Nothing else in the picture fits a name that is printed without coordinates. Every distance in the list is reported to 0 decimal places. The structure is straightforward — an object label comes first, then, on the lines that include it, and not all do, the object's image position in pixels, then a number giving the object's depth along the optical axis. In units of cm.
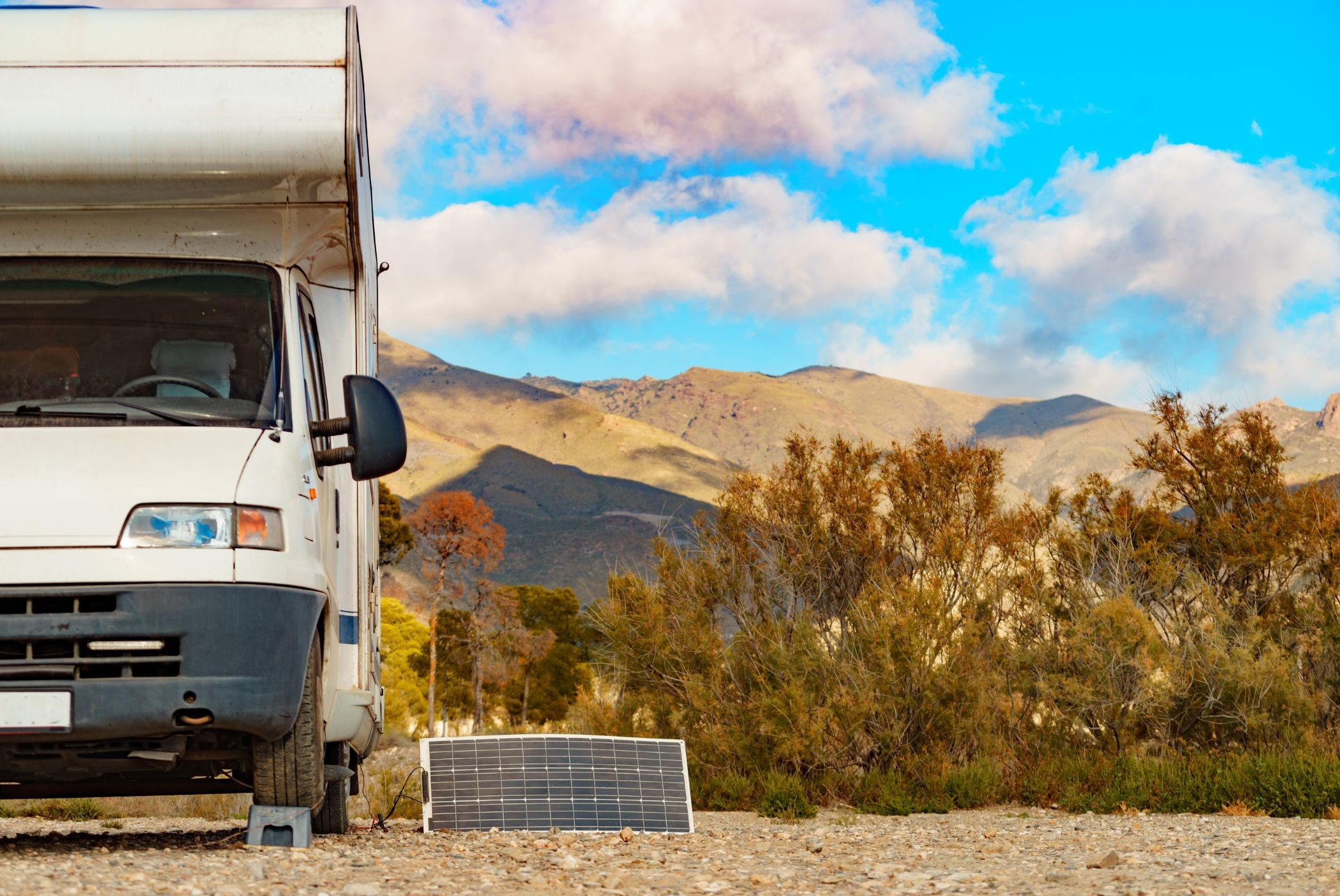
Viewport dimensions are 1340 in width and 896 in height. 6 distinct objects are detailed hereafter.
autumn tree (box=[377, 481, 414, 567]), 3847
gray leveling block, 534
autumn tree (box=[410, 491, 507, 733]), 4461
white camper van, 463
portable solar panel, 841
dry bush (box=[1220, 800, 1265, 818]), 1141
